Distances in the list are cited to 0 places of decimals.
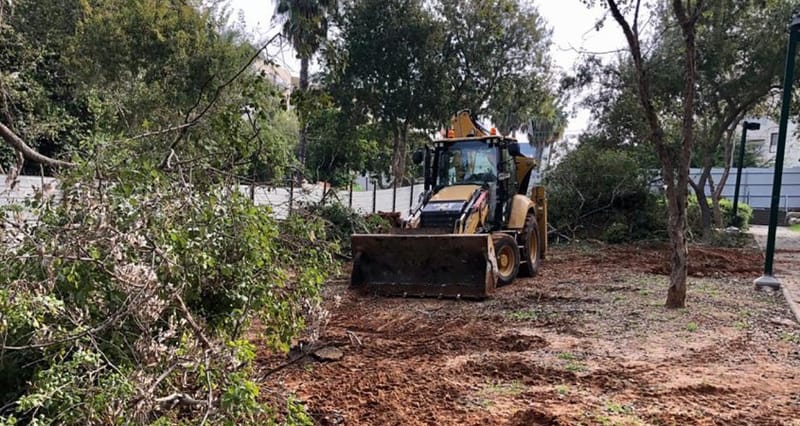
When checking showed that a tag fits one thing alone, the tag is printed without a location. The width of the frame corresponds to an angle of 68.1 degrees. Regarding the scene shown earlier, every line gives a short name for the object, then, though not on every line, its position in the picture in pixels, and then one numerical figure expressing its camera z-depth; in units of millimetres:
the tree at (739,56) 14664
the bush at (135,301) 2494
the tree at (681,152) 7449
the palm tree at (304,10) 17781
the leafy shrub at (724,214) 18562
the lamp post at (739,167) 18625
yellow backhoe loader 8383
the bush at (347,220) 11922
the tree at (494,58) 18641
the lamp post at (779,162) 8414
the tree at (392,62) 17797
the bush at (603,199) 17125
